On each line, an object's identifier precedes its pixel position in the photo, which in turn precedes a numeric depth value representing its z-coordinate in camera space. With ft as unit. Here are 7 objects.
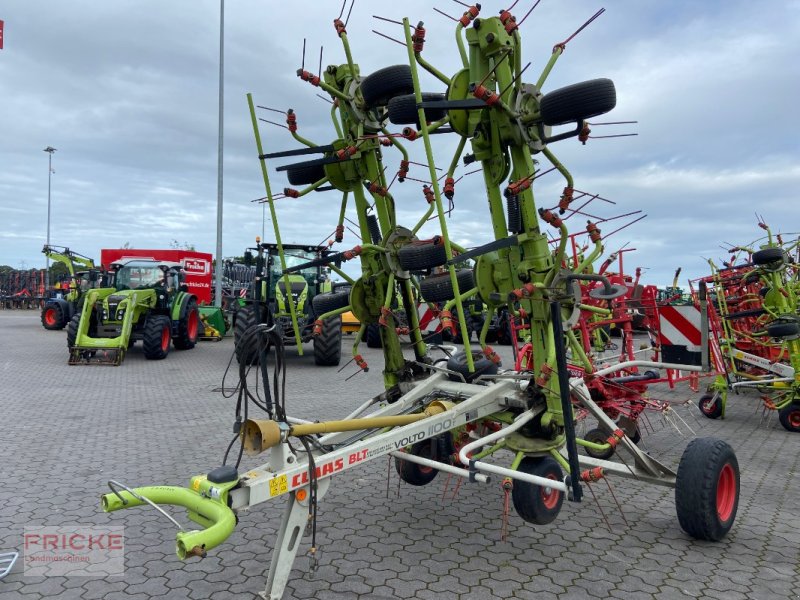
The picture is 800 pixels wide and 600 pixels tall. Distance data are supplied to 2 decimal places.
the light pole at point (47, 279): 108.41
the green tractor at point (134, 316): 42.65
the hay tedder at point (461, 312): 10.39
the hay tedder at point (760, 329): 25.12
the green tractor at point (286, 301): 41.73
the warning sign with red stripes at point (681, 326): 15.62
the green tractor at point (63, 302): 67.12
